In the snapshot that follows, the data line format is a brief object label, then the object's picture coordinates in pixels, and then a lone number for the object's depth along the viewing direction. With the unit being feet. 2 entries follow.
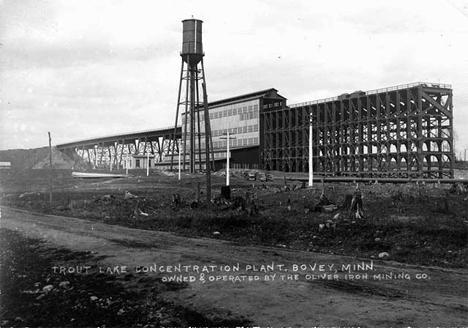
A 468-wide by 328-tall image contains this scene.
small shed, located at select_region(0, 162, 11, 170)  261.89
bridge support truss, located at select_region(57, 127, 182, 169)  254.27
